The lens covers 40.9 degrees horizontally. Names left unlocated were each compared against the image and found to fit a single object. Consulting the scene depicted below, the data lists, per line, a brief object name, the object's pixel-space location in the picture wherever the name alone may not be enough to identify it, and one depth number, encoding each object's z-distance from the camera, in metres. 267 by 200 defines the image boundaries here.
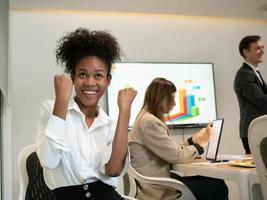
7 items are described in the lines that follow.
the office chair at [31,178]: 1.45
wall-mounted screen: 3.92
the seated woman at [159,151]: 2.15
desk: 1.52
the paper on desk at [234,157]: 2.21
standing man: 2.78
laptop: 2.33
